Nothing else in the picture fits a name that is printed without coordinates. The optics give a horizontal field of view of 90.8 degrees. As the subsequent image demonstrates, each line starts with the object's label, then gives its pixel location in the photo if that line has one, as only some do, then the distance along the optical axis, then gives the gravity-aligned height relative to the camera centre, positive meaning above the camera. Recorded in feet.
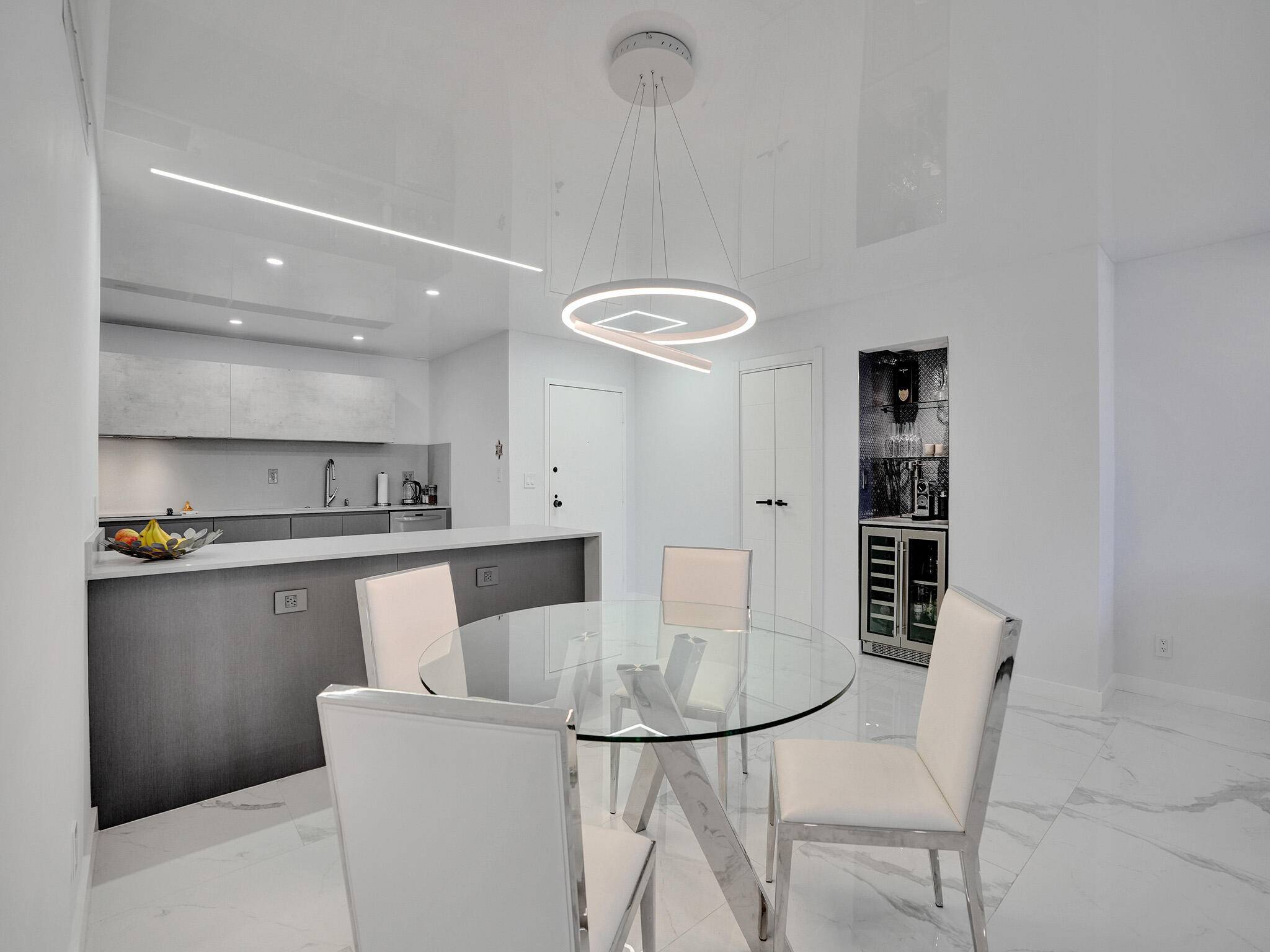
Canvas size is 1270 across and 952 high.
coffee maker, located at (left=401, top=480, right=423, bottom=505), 21.21 -0.63
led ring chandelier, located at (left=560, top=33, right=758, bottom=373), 5.99 +4.04
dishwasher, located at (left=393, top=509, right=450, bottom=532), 19.61 -1.47
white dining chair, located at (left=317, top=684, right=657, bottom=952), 2.71 -1.57
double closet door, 15.17 -0.33
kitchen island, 7.11 -2.34
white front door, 18.17 +0.21
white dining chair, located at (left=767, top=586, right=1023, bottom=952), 4.53 -2.50
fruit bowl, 7.30 -0.87
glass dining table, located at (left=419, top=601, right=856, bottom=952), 4.76 -1.84
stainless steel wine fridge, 13.32 -2.53
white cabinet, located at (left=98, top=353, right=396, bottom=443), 15.72 +2.02
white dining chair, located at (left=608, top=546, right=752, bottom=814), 5.07 -1.83
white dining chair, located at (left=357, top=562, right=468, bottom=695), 6.26 -1.62
